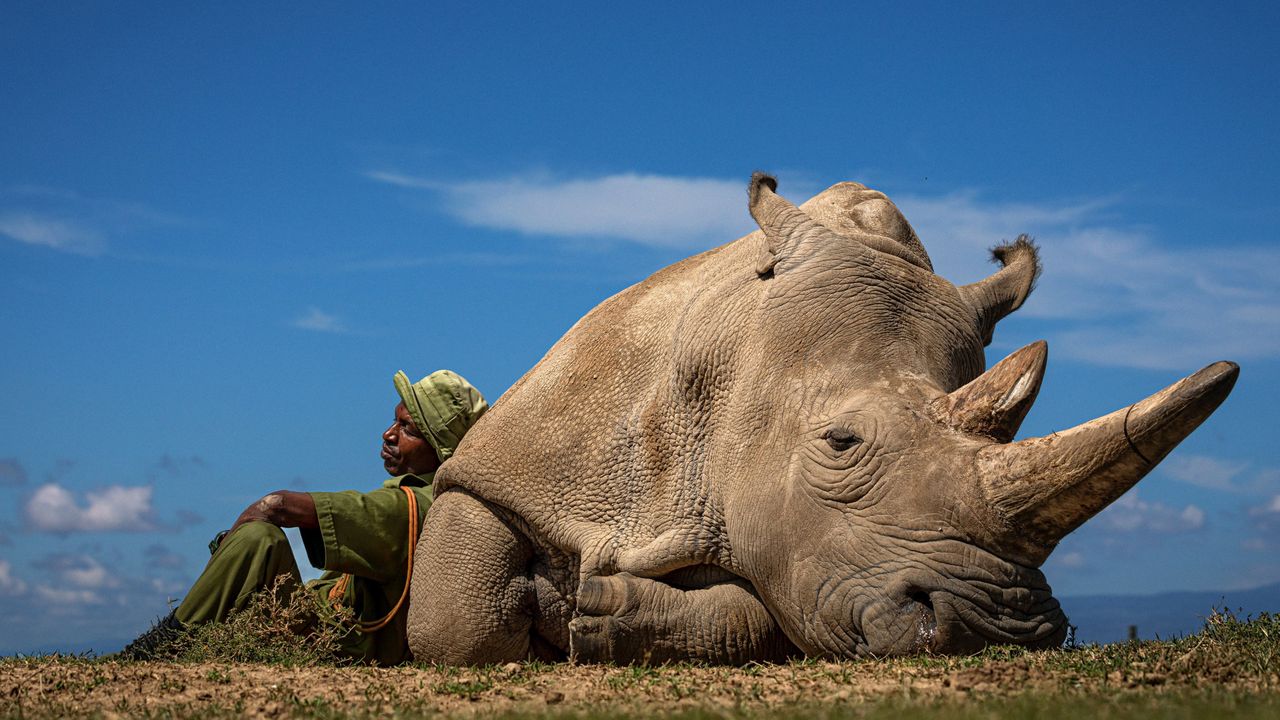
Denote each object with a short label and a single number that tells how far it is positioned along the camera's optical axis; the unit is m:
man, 8.86
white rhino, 6.23
